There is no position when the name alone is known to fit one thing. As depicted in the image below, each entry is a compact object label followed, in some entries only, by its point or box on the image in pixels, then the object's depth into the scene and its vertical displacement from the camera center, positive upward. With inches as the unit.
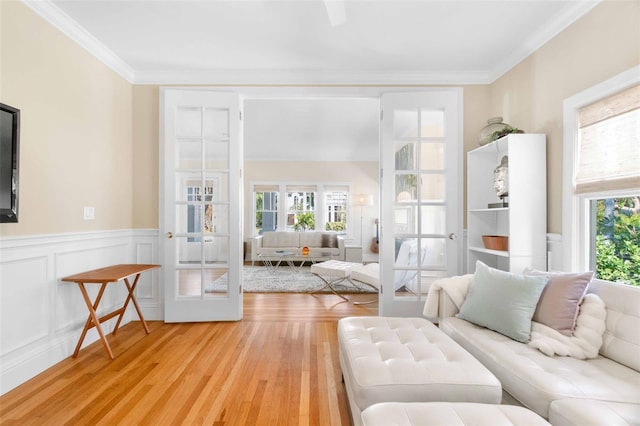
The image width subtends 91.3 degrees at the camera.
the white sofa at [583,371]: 47.6 -28.8
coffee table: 253.8 -34.5
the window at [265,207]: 308.5 +7.7
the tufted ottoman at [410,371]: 53.7 -28.7
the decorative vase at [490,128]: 107.9 +30.3
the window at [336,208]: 313.7 +6.9
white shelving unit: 98.2 +4.1
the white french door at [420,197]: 126.6 +7.3
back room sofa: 260.4 -25.4
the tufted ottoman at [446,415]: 42.9 -28.3
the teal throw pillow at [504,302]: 72.9 -21.7
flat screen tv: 74.5 +13.1
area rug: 179.9 -42.9
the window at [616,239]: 74.7 -6.0
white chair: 127.6 -19.1
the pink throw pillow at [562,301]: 68.7 -19.6
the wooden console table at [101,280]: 92.4 -19.3
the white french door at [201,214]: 127.5 +0.3
